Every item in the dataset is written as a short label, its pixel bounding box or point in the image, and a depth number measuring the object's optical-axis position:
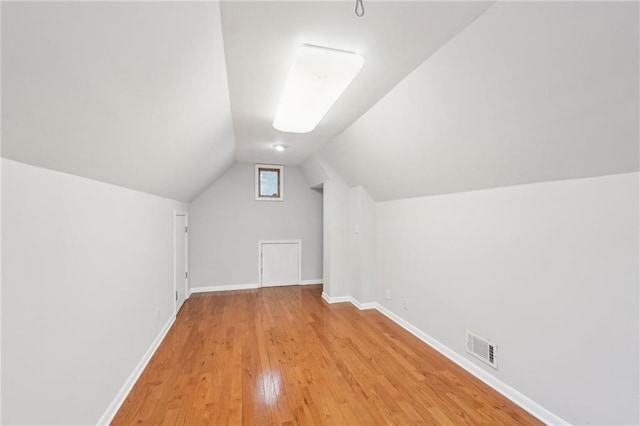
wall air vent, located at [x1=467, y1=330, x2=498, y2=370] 2.31
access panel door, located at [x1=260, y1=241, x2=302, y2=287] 5.47
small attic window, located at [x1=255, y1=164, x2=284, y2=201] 5.40
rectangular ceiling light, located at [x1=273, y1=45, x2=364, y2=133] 1.62
